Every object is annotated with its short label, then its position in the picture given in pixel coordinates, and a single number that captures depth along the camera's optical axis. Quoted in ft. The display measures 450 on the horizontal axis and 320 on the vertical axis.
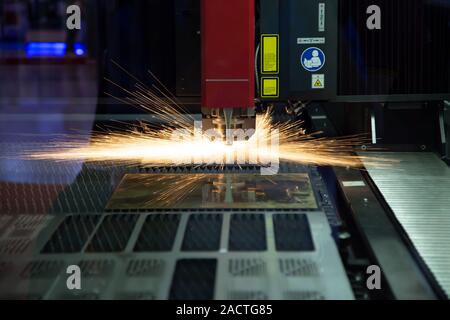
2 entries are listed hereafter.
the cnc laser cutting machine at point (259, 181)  8.38
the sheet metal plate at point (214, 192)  10.80
